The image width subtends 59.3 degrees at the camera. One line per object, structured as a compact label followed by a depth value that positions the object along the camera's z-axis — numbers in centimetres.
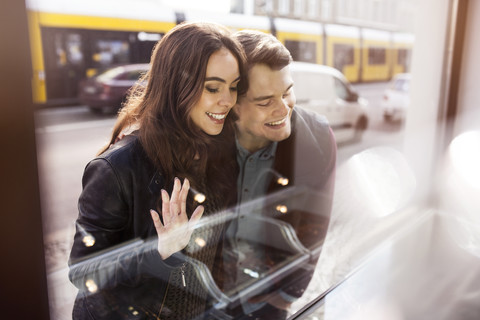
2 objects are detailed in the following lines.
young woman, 140
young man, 181
